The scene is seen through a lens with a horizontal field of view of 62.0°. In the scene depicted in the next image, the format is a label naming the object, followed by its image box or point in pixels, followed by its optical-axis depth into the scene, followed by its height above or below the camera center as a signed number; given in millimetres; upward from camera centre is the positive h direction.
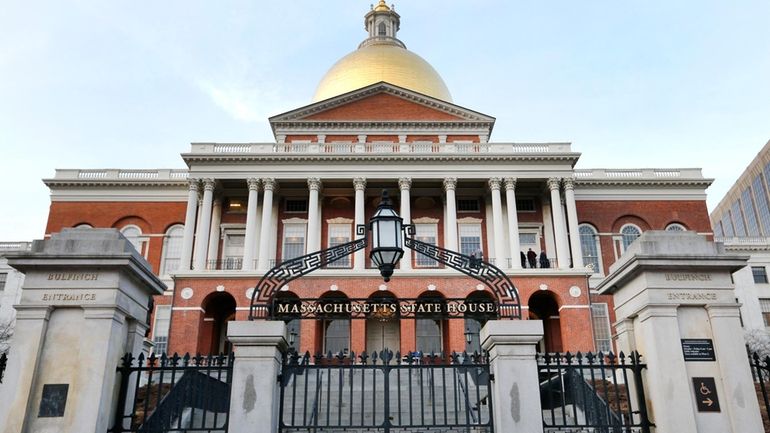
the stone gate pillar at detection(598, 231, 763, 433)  7422 +1424
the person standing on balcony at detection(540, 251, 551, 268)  38500 +11305
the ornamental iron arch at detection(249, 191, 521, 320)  8133 +2398
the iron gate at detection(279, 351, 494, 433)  7641 +1128
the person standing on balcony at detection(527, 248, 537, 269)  39147 +11738
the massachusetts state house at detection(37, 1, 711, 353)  37562 +15831
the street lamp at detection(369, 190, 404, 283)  7875 +2576
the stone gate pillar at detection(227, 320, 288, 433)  7445 +983
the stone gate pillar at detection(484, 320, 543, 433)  7586 +1007
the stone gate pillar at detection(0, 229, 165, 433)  7137 +1433
